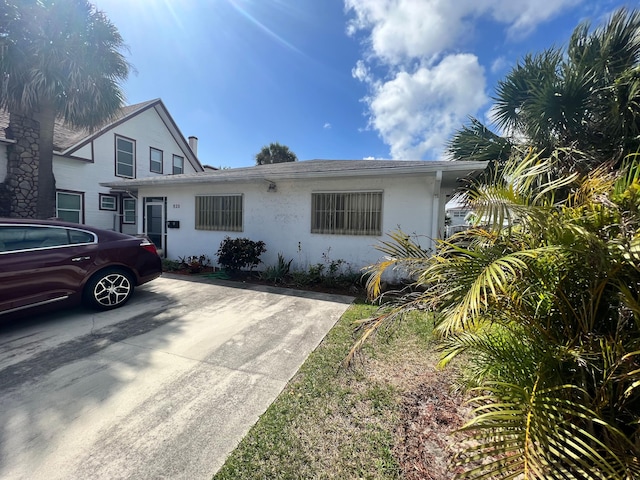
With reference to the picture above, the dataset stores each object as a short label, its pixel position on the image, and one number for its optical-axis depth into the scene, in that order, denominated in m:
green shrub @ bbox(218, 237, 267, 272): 7.22
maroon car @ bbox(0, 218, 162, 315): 3.51
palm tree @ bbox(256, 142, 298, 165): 24.41
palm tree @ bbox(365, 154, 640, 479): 1.28
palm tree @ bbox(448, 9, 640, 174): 5.03
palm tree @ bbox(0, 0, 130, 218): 7.86
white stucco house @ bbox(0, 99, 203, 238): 11.67
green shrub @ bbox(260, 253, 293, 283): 7.03
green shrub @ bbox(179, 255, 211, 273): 7.98
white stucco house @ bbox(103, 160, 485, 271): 6.39
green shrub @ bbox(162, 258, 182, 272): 8.14
